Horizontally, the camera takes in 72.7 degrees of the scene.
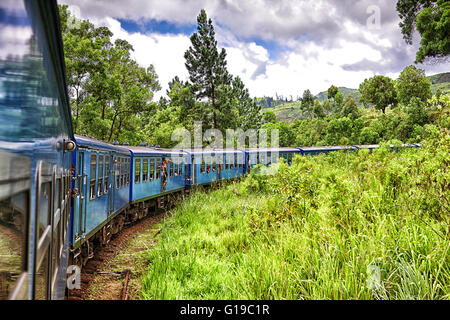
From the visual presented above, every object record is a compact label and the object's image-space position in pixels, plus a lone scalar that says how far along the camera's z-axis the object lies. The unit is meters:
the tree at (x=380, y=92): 59.75
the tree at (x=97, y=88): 20.92
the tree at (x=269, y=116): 76.72
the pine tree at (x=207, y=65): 33.47
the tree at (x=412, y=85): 46.49
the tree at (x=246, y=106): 52.15
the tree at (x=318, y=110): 77.75
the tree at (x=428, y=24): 18.82
